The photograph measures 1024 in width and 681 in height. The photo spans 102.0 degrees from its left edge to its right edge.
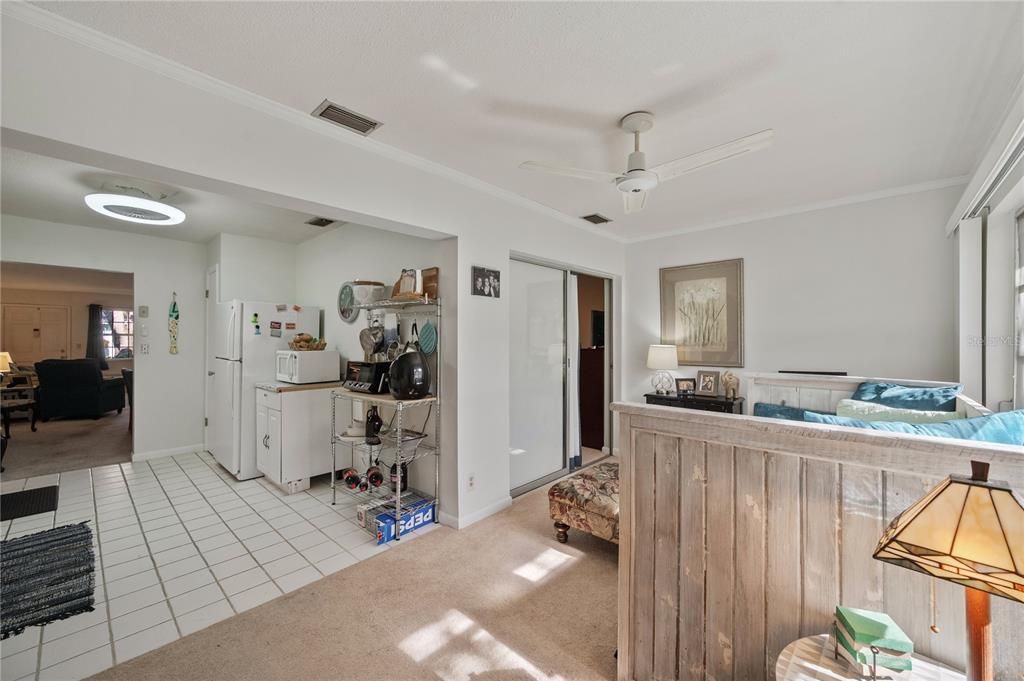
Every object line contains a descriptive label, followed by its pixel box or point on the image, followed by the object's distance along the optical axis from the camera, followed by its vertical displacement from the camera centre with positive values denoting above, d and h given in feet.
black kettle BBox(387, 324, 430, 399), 9.45 -0.81
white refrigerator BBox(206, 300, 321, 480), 13.03 -0.73
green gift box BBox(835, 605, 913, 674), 3.11 -2.30
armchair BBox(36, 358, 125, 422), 20.92 -2.55
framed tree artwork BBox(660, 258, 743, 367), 13.50 +0.95
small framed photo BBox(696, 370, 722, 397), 13.34 -1.39
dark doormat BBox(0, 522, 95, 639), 6.71 -4.38
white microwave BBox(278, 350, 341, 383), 12.41 -0.79
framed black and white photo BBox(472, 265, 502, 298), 10.25 +1.47
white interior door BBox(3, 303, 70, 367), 26.73 +0.49
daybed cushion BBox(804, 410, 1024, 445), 4.77 -1.04
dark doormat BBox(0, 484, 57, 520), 10.41 -4.33
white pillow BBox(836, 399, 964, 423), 6.47 -1.22
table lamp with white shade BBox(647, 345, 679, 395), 13.70 -0.75
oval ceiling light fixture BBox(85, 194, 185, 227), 9.80 +3.30
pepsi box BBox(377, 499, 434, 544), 9.01 -4.08
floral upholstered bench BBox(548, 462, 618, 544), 8.32 -3.41
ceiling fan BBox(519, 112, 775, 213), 6.41 +2.86
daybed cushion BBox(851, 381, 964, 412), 7.67 -1.07
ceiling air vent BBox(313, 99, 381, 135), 7.04 +3.94
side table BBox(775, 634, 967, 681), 3.15 -2.59
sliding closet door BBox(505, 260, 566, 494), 12.16 -1.05
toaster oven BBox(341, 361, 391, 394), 10.75 -1.00
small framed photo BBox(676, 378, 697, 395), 13.57 -1.51
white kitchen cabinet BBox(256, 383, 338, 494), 11.80 -2.75
